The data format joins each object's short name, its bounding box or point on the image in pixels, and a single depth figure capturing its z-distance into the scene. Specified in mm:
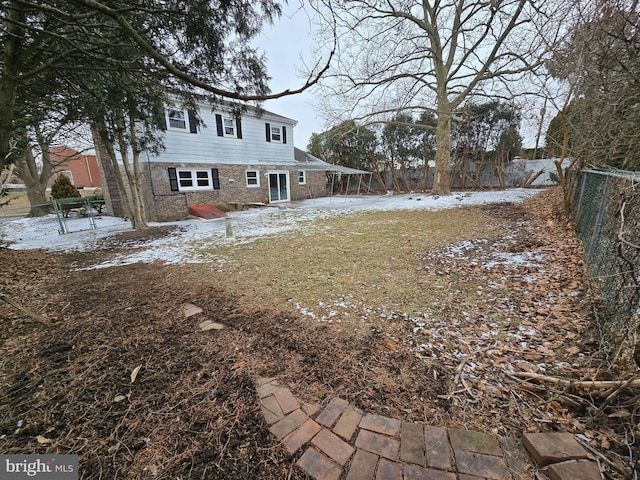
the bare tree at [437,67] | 10453
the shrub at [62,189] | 15500
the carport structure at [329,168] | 16797
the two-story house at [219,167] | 10867
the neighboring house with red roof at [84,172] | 31500
